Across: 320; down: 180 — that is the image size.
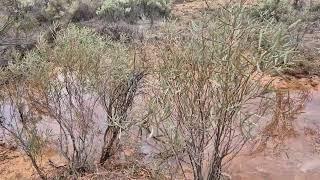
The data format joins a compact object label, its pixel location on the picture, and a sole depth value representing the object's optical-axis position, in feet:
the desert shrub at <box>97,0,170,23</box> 55.31
